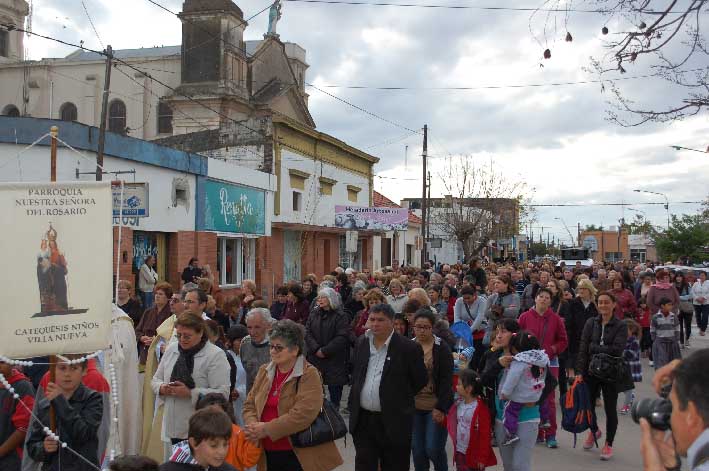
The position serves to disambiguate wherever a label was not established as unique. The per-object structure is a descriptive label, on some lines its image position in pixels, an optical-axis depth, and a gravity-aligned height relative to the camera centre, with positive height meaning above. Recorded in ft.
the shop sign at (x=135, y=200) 47.55 +2.47
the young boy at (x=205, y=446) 14.42 -4.01
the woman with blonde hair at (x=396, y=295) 39.34 -2.99
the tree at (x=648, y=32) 18.81 +5.65
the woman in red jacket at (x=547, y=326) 30.00 -3.40
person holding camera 7.80 -1.90
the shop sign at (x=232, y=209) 73.36 +3.18
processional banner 16.39 -0.68
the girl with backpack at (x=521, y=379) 21.34 -3.95
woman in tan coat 17.07 -3.90
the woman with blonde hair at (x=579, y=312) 35.12 -3.29
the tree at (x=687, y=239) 154.20 +0.82
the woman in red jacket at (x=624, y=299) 47.05 -3.60
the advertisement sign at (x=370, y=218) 106.42 +3.17
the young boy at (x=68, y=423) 15.96 -3.98
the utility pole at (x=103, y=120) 52.19 +8.28
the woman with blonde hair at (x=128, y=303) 34.09 -2.99
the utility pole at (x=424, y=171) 111.55 +10.30
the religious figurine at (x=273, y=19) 134.62 +40.16
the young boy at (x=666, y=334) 42.06 -5.10
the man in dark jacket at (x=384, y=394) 19.88 -4.13
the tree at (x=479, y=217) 150.61 +5.07
